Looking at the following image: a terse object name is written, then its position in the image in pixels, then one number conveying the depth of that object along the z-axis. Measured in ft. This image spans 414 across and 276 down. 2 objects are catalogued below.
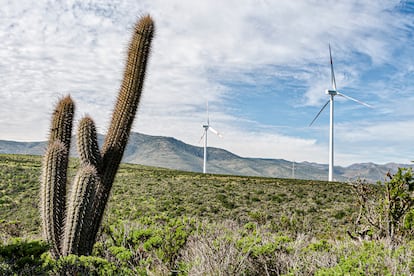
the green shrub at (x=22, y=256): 20.61
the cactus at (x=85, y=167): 24.44
